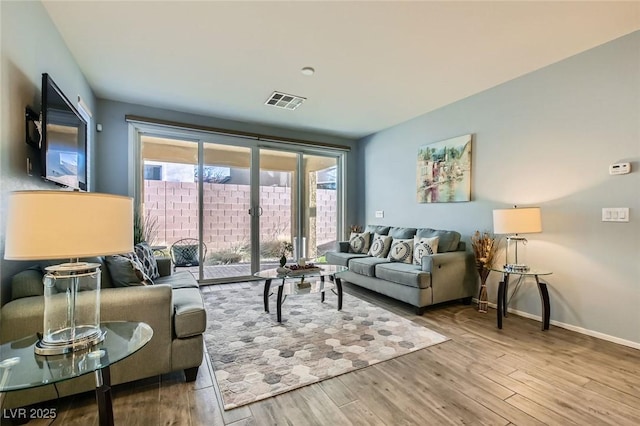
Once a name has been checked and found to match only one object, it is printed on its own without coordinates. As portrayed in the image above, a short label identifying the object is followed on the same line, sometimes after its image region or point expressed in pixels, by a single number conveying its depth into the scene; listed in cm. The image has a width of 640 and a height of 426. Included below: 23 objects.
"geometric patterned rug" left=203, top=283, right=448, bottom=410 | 194
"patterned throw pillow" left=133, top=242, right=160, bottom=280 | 277
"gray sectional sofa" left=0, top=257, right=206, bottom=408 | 151
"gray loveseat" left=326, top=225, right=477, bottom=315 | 321
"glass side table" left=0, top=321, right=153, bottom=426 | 104
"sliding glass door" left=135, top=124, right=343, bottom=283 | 436
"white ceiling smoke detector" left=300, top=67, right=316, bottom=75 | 302
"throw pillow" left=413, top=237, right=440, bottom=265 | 358
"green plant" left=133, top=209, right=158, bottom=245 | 399
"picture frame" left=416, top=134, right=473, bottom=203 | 383
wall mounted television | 196
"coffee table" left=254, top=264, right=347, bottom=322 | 303
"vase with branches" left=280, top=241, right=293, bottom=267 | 529
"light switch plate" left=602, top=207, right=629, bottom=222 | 248
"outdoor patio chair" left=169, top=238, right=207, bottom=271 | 445
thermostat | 246
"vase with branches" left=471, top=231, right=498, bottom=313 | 331
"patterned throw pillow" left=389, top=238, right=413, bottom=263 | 385
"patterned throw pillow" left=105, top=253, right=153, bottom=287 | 201
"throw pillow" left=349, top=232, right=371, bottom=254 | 472
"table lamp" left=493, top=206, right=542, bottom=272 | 283
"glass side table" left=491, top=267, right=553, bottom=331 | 279
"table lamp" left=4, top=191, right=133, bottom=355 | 107
